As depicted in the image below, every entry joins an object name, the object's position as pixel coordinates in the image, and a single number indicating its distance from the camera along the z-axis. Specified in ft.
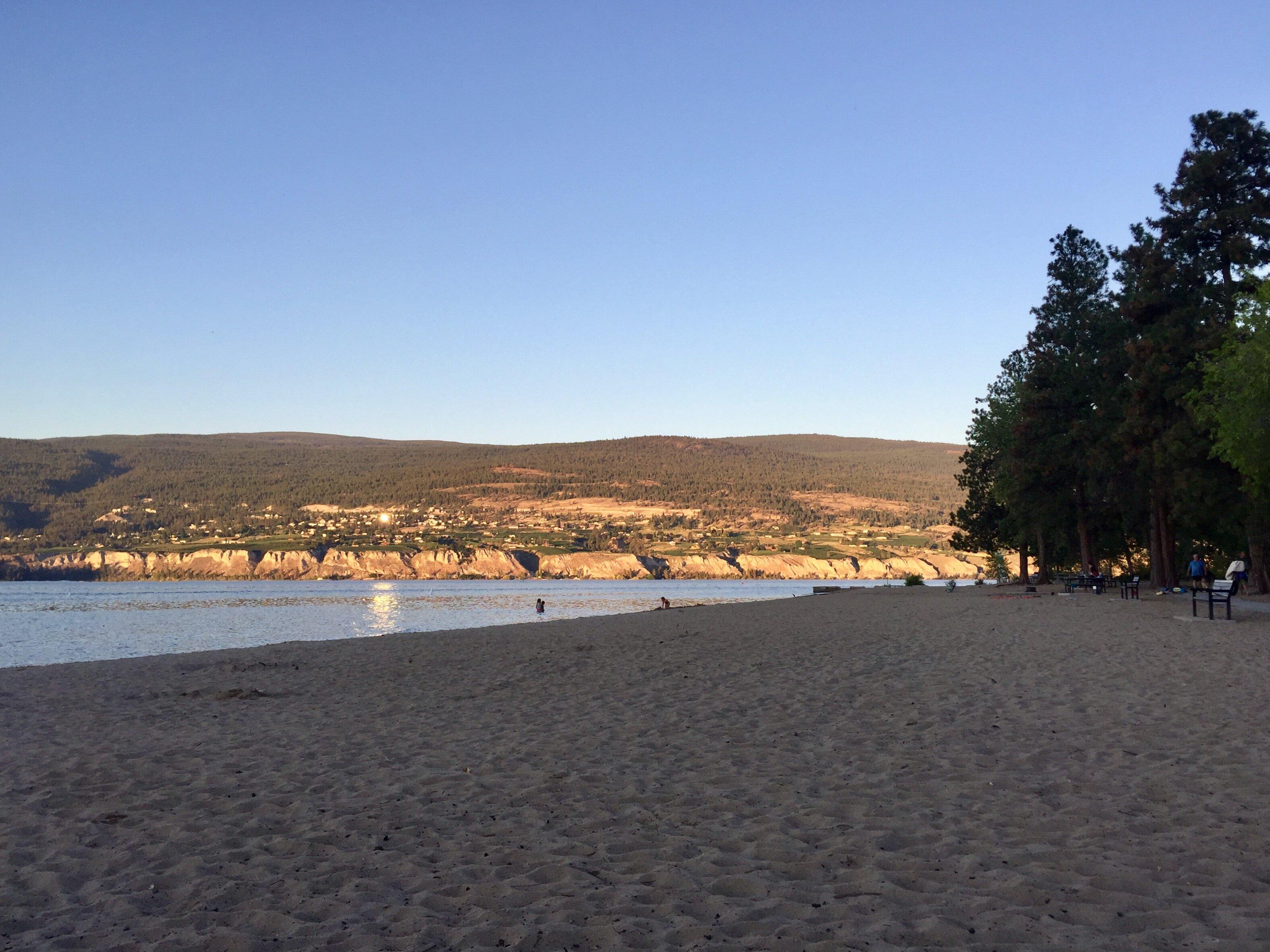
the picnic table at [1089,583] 129.49
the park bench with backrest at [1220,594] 75.15
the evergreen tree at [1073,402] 139.54
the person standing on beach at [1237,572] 104.78
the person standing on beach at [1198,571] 125.90
